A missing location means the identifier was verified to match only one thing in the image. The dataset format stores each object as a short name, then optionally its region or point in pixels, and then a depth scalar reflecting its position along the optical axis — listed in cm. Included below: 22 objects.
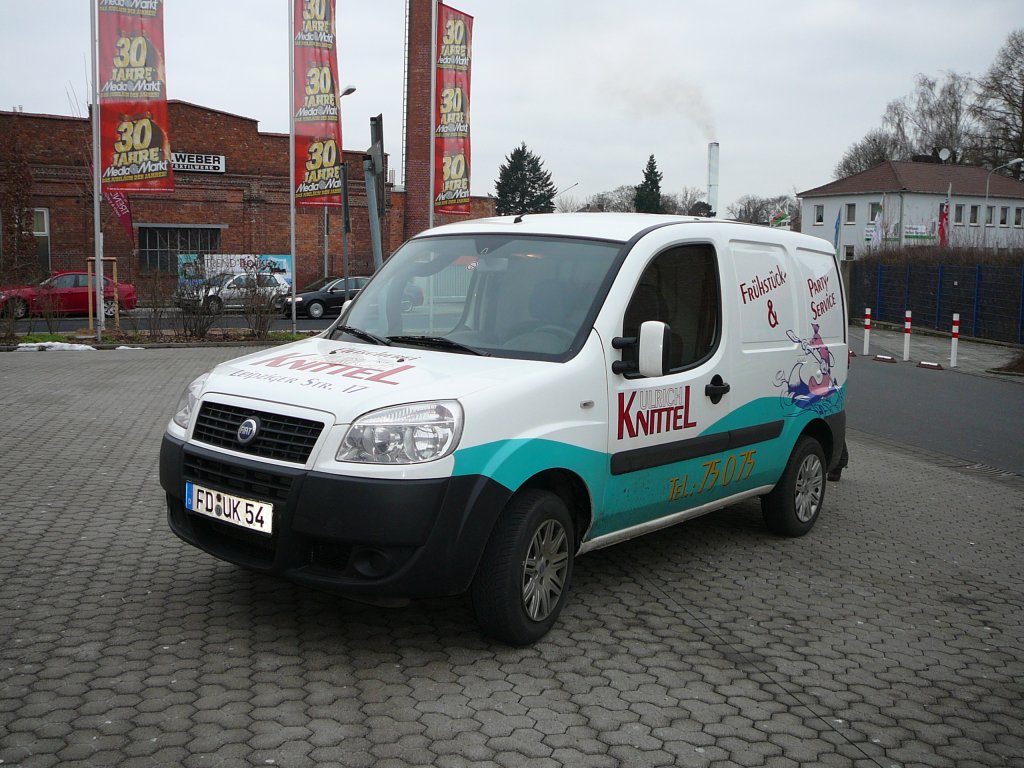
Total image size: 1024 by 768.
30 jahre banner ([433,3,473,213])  2702
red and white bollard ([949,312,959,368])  2188
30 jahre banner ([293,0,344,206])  2452
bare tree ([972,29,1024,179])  6178
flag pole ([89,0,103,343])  2136
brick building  4056
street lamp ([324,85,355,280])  2588
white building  7531
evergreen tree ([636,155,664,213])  7962
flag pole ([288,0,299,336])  2441
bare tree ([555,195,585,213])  6966
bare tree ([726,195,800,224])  7381
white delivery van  420
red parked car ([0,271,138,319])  2033
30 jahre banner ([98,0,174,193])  2127
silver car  2133
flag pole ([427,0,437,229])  2554
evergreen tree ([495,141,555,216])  8819
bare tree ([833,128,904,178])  8888
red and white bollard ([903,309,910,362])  2312
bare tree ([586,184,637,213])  7342
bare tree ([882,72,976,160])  8256
